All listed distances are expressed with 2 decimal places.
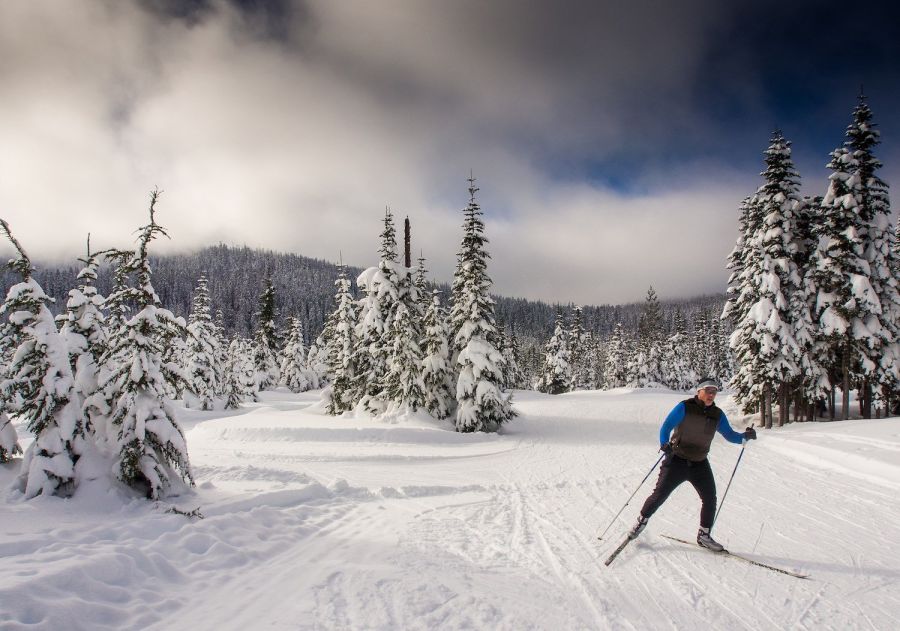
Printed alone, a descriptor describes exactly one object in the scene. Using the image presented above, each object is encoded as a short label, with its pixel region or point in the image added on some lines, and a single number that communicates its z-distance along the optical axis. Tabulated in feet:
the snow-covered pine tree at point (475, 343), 66.39
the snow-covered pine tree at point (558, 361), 185.37
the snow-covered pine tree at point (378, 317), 77.92
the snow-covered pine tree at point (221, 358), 124.52
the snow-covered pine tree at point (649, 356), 191.11
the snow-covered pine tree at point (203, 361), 116.88
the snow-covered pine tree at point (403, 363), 70.44
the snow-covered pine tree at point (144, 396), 26.30
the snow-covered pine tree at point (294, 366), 185.78
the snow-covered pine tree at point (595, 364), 275.84
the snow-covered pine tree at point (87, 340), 29.04
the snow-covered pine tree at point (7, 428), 27.97
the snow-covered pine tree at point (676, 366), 202.49
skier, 20.44
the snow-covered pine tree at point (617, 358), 205.57
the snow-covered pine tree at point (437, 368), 69.62
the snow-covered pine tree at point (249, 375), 146.61
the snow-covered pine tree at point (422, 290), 81.94
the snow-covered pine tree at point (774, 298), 67.87
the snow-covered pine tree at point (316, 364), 194.87
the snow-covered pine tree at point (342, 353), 85.92
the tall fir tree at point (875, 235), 68.85
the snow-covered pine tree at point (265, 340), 156.35
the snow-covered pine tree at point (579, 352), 214.48
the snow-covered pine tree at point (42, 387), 25.55
